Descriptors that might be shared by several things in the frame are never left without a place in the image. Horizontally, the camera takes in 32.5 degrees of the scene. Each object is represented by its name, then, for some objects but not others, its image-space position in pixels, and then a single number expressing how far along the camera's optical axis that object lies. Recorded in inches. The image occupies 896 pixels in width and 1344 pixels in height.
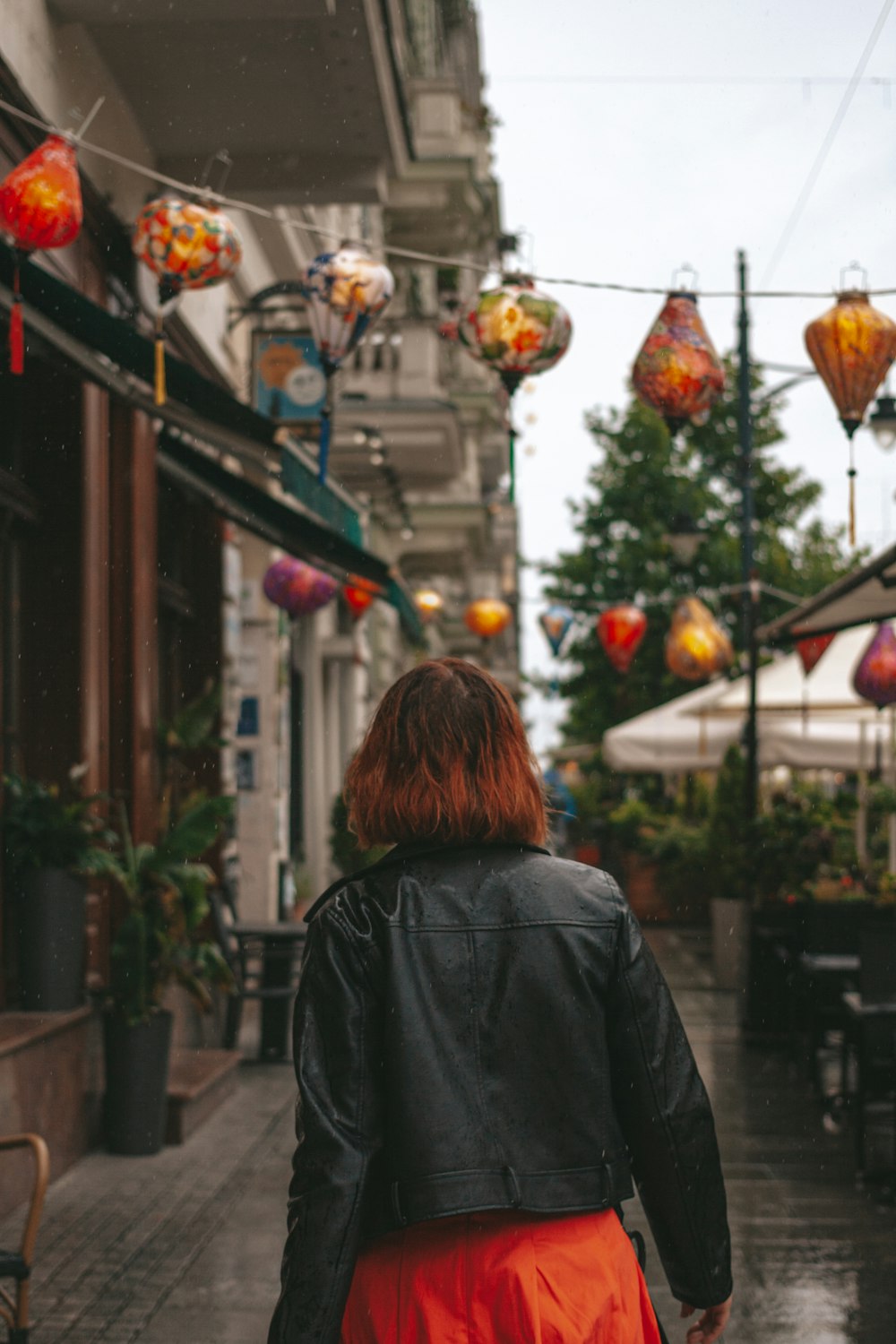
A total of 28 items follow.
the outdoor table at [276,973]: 408.5
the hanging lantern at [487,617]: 735.7
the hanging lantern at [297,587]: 446.9
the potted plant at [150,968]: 292.7
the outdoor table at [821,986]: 339.6
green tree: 957.8
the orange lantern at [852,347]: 224.2
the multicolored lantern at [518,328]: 230.1
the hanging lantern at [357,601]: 537.6
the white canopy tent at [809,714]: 524.1
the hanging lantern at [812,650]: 445.7
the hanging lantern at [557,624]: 818.8
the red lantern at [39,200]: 207.5
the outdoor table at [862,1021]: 280.9
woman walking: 90.0
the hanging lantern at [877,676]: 431.5
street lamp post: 463.8
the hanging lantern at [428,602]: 835.4
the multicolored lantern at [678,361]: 234.4
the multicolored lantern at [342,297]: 256.8
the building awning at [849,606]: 250.2
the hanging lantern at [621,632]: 649.6
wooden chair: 157.8
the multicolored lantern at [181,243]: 240.8
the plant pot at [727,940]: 505.7
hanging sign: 422.0
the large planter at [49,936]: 279.0
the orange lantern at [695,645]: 557.6
